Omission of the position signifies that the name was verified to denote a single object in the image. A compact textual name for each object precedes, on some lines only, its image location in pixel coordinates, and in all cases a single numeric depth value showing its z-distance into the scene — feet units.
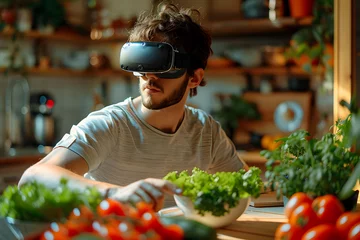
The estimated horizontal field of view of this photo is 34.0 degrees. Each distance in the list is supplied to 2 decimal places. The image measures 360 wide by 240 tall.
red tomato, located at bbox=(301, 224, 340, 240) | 3.84
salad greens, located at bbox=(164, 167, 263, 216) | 5.12
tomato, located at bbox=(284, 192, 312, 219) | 4.57
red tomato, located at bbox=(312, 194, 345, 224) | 4.37
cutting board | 6.57
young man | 6.75
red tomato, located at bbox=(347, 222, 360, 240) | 3.91
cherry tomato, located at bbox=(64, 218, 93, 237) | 3.57
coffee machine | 15.56
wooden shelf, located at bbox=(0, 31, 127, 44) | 15.52
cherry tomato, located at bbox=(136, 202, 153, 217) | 4.03
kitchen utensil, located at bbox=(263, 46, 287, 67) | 14.96
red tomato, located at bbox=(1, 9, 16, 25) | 14.88
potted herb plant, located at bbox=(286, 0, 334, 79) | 13.03
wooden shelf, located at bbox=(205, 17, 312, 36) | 14.43
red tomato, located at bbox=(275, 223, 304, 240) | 4.05
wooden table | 5.13
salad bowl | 5.23
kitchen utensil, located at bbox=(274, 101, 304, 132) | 15.15
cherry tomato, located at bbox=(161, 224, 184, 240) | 3.65
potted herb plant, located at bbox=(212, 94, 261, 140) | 15.49
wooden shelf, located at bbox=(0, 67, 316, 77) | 15.06
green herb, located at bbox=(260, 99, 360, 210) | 4.97
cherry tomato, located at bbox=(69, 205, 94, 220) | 3.75
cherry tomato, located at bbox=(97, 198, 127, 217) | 4.00
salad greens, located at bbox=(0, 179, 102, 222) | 4.23
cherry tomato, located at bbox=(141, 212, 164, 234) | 3.61
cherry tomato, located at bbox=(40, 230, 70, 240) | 3.48
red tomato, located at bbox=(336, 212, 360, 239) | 4.04
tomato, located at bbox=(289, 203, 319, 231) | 4.16
